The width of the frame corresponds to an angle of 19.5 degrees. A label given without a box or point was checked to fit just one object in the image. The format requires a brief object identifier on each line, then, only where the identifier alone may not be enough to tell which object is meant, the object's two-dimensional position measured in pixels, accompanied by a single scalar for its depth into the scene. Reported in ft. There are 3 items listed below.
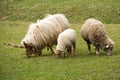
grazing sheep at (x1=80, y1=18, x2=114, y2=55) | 55.57
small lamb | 55.42
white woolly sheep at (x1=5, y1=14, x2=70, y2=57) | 59.36
